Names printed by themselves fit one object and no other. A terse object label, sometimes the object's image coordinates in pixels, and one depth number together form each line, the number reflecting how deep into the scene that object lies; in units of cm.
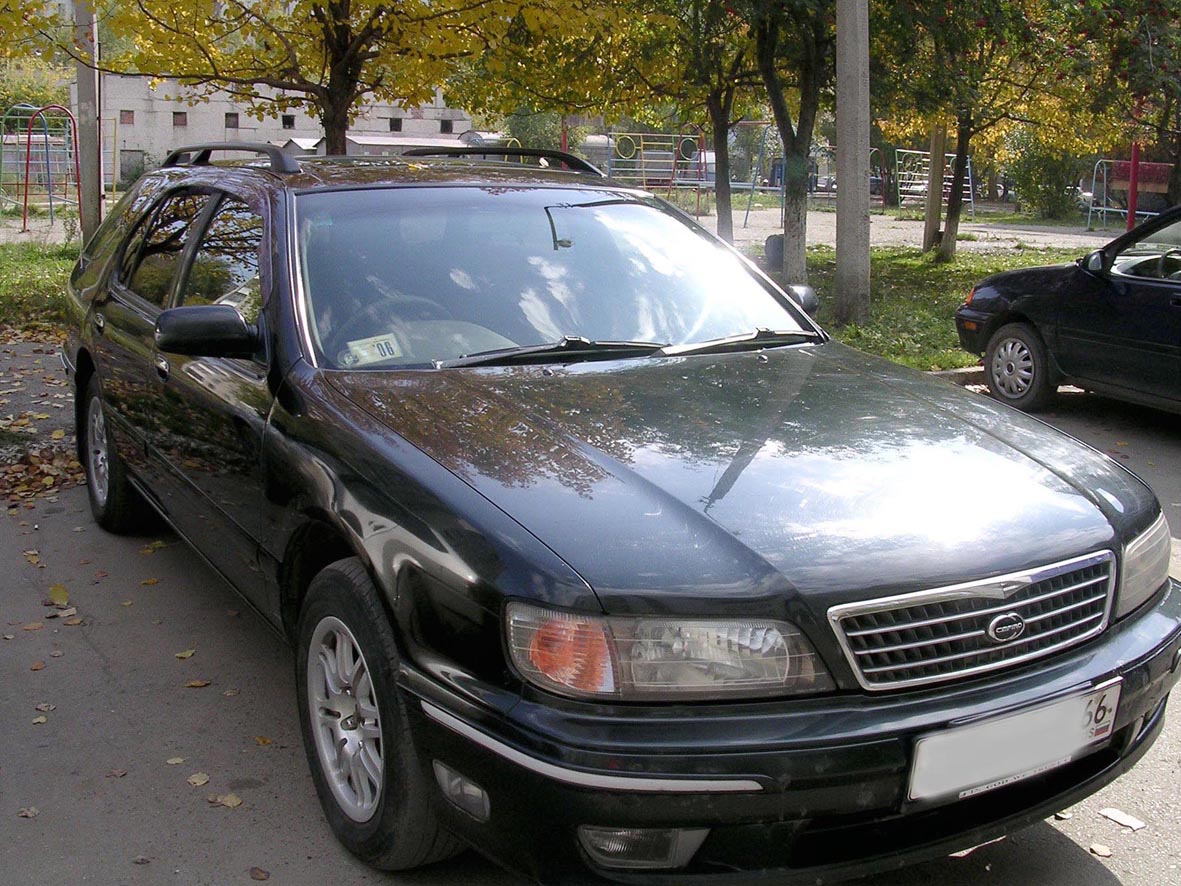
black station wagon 238
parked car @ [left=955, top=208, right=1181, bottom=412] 754
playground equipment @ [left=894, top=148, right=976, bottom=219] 3694
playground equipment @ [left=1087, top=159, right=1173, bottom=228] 2706
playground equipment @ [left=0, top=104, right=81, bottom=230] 2602
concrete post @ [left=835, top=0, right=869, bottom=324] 1045
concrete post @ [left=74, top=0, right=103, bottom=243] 1383
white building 4897
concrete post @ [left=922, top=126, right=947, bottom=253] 2042
